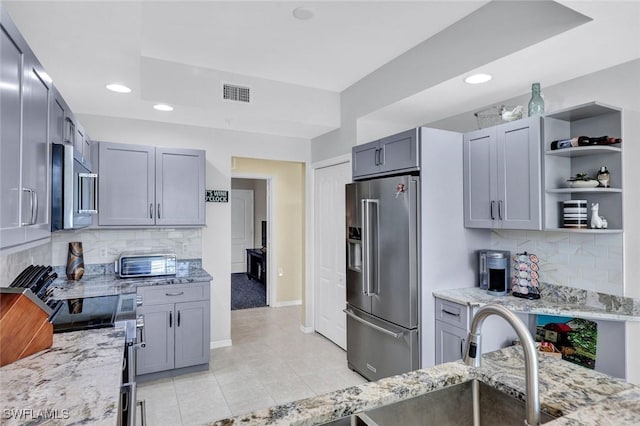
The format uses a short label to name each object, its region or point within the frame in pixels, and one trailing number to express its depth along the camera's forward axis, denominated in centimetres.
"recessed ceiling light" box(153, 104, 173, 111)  324
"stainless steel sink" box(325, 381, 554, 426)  111
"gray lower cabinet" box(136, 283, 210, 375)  319
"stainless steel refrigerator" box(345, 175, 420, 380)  275
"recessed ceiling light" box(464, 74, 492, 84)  257
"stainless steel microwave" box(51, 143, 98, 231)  172
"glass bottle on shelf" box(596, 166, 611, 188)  230
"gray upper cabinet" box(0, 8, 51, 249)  114
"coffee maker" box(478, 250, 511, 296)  278
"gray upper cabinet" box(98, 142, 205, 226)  334
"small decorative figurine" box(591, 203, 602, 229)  230
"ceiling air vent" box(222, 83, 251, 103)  340
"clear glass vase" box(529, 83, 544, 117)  251
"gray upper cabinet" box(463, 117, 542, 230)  248
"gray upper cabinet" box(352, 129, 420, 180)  279
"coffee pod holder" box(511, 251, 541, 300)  266
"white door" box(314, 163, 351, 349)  404
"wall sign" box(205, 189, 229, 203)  402
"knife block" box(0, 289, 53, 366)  140
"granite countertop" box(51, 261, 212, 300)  289
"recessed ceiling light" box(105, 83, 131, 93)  272
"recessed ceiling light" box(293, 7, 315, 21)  237
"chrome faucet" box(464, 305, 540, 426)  92
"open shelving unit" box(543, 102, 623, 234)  228
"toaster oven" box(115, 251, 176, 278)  341
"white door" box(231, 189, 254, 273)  854
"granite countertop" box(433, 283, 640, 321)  222
